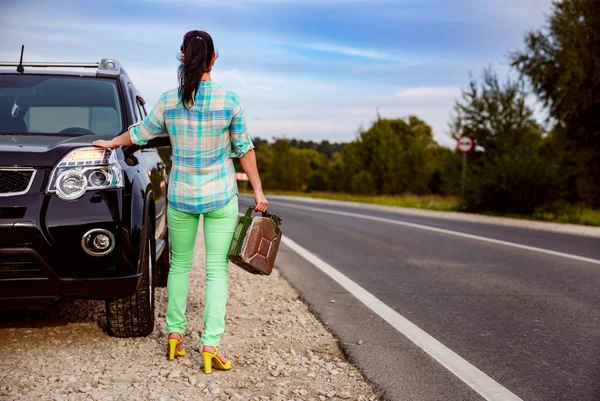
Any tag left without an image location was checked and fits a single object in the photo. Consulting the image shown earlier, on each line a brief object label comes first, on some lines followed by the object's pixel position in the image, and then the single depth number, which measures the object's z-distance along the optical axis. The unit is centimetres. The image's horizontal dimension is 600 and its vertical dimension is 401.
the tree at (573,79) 2275
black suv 368
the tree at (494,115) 2897
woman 373
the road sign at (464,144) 2700
